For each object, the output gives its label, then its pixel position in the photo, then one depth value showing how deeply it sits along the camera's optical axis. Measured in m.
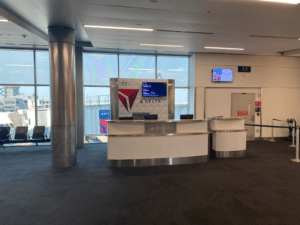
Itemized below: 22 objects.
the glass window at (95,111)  8.52
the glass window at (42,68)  7.99
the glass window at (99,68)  8.36
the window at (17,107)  7.90
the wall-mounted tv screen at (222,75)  8.66
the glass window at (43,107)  8.15
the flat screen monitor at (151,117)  5.42
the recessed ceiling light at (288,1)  3.66
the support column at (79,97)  7.97
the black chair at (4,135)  7.32
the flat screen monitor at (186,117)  5.57
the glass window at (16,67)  7.75
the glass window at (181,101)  9.03
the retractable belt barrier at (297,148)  5.59
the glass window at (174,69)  8.84
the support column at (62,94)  5.38
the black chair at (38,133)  7.59
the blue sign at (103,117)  8.65
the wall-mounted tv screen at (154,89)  7.48
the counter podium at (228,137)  6.12
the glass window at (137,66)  8.55
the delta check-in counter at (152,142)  5.22
